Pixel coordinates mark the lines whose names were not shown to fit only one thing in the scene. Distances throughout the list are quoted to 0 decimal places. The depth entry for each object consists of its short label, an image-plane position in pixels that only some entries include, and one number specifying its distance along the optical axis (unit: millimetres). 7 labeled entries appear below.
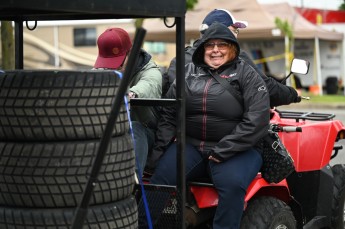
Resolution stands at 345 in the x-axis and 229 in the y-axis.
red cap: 9575
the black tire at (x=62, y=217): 7162
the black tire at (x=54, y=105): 7107
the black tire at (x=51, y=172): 7107
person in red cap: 9499
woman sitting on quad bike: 9228
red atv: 9263
